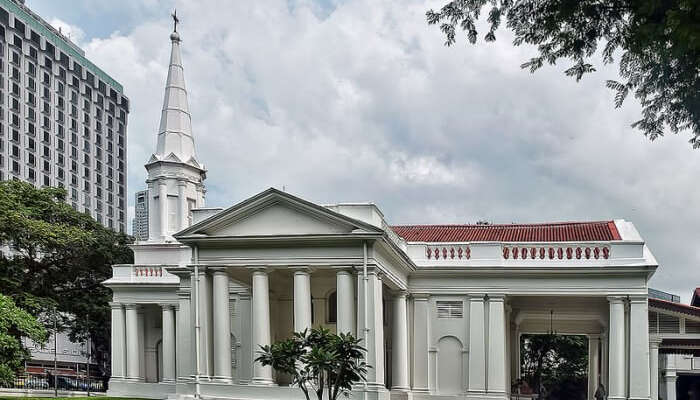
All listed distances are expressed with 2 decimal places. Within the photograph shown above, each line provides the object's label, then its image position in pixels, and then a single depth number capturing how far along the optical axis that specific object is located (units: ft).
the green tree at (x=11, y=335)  69.97
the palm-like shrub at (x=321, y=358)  53.16
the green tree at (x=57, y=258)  100.63
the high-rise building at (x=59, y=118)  237.45
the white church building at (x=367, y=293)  70.13
